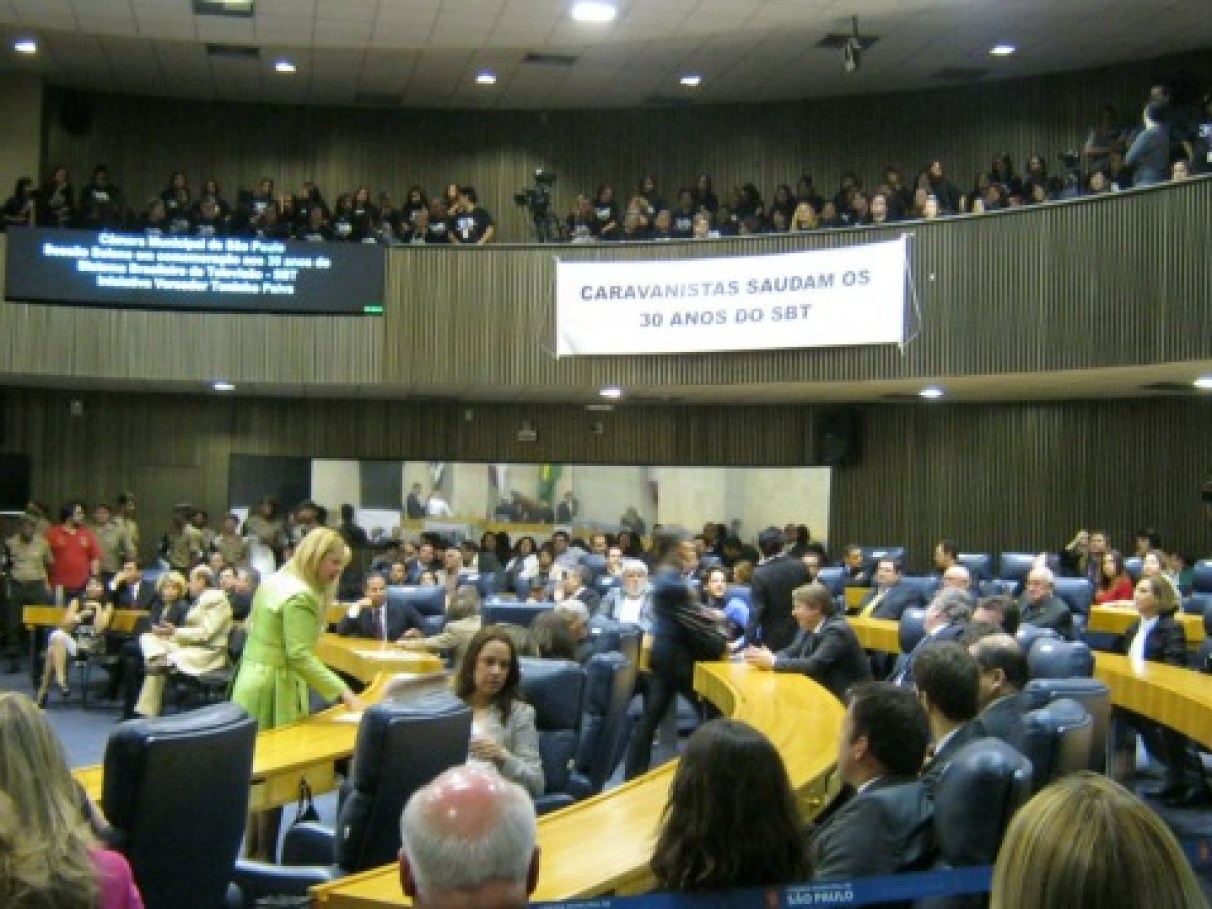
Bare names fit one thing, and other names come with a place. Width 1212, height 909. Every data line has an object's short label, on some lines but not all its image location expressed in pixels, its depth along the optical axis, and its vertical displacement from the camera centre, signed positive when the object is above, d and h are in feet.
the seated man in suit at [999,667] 17.71 -2.00
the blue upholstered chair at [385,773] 13.78 -2.64
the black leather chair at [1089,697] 17.20 -2.31
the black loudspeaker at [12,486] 61.67 -0.12
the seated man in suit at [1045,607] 32.12 -2.34
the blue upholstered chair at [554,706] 19.56 -2.80
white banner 48.55 +6.50
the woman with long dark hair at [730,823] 10.69 -2.36
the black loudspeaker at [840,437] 62.08 +2.42
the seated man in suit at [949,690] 15.19 -1.95
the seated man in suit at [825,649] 25.89 -2.65
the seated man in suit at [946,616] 24.29 -2.00
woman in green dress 19.39 -2.03
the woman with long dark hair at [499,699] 17.58 -2.47
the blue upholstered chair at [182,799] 11.89 -2.56
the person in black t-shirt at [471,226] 56.95 +10.08
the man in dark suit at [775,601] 31.81 -2.27
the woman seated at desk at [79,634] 42.75 -4.32
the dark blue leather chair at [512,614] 33.04 -2.71
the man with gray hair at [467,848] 7.23 -1.74
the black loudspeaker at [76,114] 64.85 +15.98
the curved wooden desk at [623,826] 11.28 -3.01
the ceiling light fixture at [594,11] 50.52 +16.36
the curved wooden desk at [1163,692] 24.22 -3.26
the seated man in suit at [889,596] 39.65 -2.65
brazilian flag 66.03 +0.67
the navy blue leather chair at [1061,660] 22.65 -2.46
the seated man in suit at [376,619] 37.81 -3.30
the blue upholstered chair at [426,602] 38.52 -2.91
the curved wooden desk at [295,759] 16.33 -3.01
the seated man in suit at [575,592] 38.73 -2.61
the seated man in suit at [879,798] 11.96 -2.50
